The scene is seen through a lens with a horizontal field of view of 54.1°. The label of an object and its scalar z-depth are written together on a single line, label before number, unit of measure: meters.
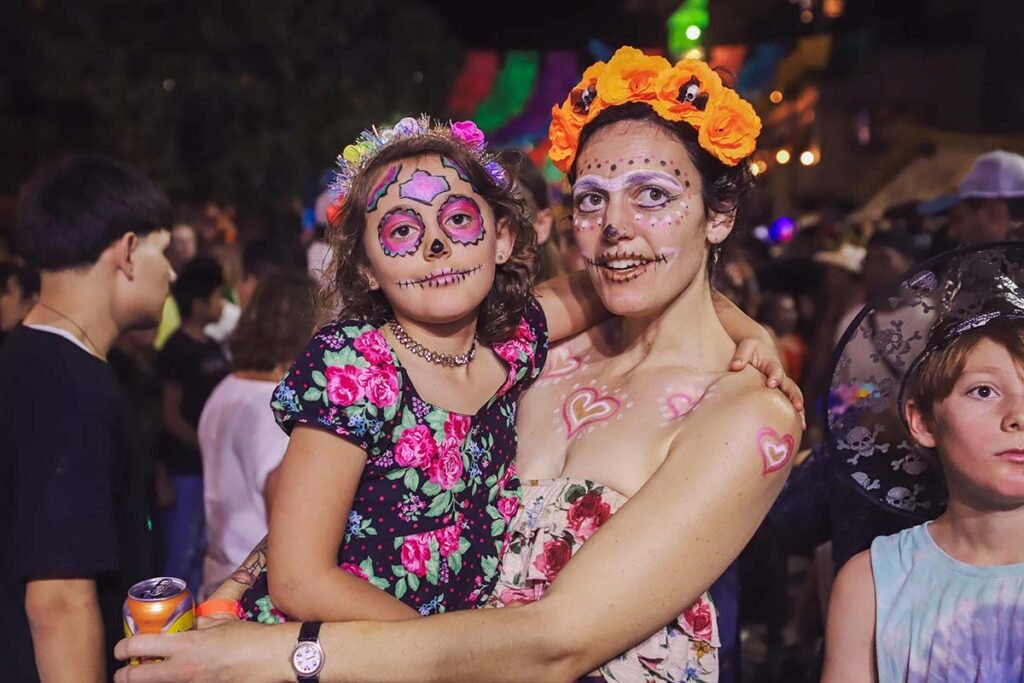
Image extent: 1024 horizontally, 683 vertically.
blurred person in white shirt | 4.05
